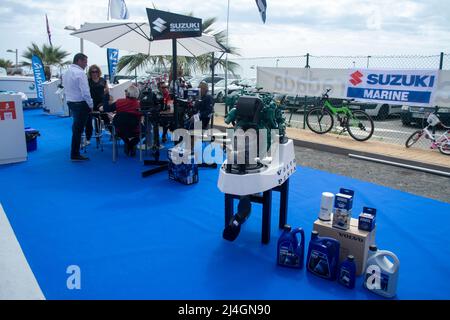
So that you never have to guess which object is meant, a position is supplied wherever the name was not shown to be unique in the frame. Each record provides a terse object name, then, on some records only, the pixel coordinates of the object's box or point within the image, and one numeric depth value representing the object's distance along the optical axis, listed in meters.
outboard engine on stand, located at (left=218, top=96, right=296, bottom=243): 2.70
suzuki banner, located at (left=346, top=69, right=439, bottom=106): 6.05
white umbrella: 5.50
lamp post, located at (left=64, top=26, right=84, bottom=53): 6.71
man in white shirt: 5.20
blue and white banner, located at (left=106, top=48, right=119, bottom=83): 10.99
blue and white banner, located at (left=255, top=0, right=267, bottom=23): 6.79
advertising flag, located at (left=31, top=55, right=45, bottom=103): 11.80
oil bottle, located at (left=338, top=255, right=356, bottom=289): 2.35
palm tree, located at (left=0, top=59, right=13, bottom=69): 28.89
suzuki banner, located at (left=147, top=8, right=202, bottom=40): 4.52
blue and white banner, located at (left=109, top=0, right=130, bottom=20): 9.84
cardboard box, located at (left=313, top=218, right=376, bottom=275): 2.48
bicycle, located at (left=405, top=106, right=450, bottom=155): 5.92
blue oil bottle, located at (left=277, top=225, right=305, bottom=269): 2.59
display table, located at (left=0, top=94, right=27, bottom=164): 5.18
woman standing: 6.38
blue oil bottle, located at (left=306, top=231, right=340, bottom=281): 2.47
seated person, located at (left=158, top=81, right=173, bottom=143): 5.68
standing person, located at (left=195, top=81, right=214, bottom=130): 6.53
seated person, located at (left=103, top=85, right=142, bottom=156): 5.33
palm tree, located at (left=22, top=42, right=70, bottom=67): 24.38
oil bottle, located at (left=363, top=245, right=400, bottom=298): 2.28
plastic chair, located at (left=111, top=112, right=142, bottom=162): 5.39
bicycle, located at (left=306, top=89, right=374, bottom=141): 6.96
